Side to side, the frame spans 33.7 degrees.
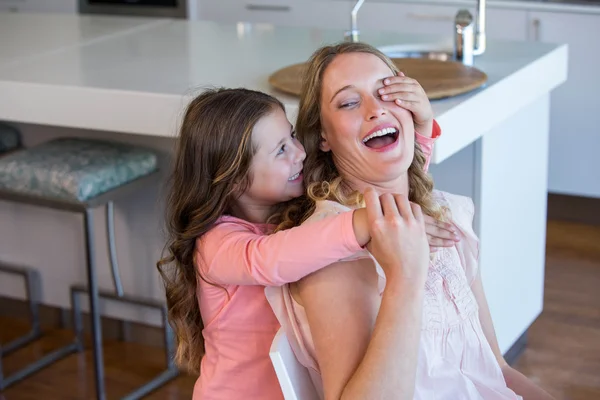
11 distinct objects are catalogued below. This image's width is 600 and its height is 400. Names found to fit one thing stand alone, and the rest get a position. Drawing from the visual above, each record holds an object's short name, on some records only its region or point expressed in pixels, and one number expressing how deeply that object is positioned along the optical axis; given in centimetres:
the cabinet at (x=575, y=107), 373
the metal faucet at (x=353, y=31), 242
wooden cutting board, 208
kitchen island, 223
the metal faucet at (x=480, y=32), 240
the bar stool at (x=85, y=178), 237
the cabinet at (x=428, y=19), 386
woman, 122
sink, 261
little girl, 136
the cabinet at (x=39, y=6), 479
